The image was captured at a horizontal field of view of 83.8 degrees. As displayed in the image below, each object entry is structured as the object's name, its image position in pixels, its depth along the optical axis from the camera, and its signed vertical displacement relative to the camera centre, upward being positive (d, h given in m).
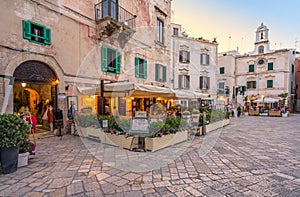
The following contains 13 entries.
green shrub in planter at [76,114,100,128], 6.70 -0.99
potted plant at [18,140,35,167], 3.93 -1.35
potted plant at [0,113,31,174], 3.50 -0.94
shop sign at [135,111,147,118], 5.35 -0.56
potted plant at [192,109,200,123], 7.93 -0.92
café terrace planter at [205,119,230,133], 8.61 -1.62
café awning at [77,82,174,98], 5.40 +0.29
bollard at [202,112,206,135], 7.76 -1.40
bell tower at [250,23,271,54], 27.06 +9.22
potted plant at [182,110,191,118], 7.79 -0.83
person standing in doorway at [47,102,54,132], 7.78 -0.85
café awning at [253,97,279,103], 21.55 -0.42
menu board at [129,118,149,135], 5.21 -0.93
